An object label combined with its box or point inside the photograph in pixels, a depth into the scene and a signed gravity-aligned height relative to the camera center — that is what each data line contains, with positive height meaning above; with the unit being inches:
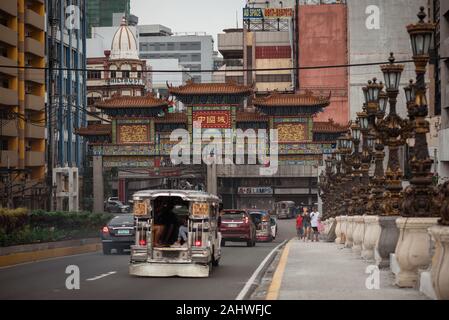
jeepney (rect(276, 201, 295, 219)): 3873.0 -183.5
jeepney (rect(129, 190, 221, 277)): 775.7 -65.5
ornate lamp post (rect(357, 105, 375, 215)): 1204.0 +9.9
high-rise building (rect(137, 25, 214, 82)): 7007.9 +902.8
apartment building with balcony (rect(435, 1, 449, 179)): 2333.9 +197.3
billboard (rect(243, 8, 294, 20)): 4434.1 +747.8
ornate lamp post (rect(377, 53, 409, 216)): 847.7 +28.9
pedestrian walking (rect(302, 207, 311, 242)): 1957.4 -123.2
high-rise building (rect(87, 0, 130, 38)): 6363.2 +1097.7
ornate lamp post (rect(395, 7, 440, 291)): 594.2 -21.3
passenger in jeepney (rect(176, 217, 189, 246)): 798.5 -59.0
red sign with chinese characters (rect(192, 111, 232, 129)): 2667.3 +139.2
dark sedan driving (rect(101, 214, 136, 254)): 1202.0 -87.1
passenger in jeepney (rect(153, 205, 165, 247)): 793.6 -51.9
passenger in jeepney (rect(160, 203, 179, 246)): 810.8 -50.8
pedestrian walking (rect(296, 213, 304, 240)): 2055.6 -135.7
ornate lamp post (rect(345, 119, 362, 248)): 1305.6 -29.3
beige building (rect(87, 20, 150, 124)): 4872.0 +506.2
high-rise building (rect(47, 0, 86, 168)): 3174.2 +324.2
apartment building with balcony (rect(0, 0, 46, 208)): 2417.6 +202.9
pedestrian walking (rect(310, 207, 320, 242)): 1855.6 -110.2
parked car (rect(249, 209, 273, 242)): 1998.0 -129.3
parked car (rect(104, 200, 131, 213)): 3339.1 -148.1
